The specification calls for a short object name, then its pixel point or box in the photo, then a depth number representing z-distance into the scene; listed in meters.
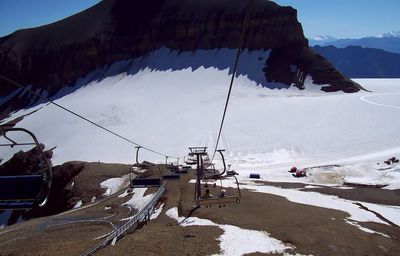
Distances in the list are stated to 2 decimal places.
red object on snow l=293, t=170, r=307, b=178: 64.06
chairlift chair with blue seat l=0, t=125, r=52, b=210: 20.27
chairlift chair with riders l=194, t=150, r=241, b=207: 31.02
